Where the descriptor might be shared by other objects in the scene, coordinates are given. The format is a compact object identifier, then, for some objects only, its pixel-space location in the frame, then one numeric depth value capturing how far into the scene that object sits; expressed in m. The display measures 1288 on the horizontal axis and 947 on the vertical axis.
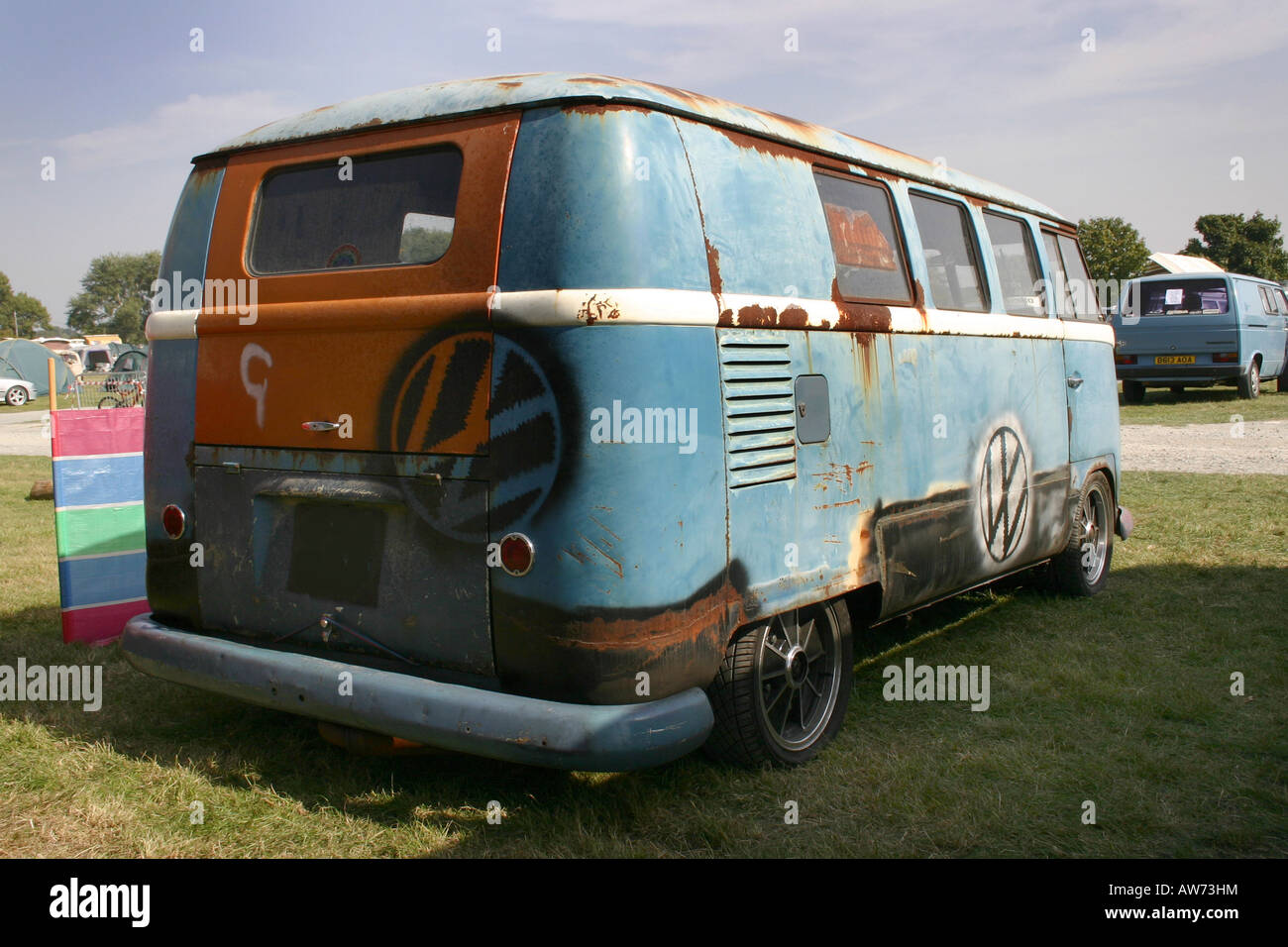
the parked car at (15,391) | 32.78
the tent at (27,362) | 35.50
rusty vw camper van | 3.01
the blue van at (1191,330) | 17.25
